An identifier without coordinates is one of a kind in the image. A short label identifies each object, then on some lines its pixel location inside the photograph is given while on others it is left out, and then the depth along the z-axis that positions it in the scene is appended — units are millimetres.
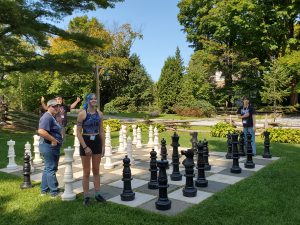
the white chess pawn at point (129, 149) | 6584
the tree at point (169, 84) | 26511
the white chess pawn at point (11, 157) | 6431
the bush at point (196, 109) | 23988
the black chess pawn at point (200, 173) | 4861
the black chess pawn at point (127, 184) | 4260
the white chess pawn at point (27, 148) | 6005
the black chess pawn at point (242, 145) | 7095
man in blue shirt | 4459
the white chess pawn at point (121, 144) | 8365
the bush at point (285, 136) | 10031
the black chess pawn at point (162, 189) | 3915
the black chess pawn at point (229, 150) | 7119
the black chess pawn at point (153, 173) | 4765
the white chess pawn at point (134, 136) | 9192
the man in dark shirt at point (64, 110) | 7139
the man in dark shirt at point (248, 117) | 7383
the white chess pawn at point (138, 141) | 9126
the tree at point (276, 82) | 21358
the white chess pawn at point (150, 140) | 9257
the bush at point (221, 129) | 11796
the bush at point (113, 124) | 14529
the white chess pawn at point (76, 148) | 7746
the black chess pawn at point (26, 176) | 4962
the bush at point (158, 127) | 13886
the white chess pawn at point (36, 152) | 6959
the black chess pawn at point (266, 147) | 7092
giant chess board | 4239
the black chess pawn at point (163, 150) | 6127
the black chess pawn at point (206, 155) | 5813
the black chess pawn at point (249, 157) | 6104
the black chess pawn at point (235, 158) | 5700
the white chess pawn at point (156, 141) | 8103
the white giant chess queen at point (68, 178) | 4295
